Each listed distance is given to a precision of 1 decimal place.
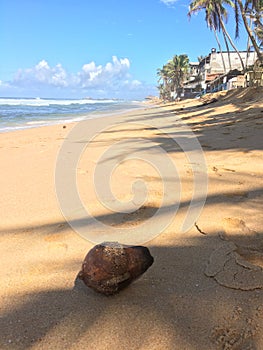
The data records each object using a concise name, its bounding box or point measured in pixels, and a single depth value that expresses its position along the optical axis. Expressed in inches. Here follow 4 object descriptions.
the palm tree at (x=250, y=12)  759.2
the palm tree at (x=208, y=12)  1253.6
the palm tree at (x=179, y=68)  2682.1
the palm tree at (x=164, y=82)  3549.2
